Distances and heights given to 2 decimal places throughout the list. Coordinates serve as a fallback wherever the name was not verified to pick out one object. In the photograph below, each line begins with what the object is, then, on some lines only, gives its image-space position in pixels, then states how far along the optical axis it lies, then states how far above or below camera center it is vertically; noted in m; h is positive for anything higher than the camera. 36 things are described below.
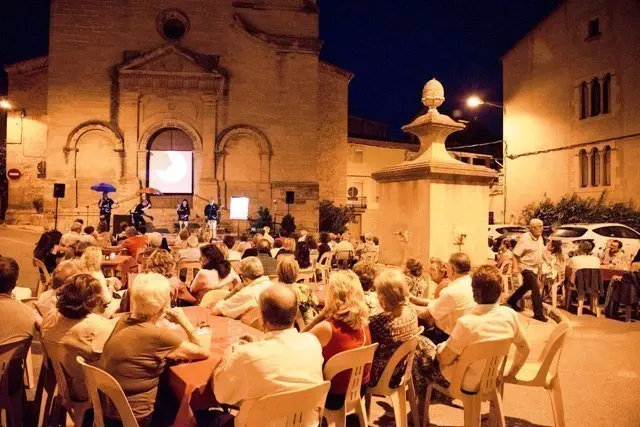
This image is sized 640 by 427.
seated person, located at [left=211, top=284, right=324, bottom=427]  2.48 -0.71
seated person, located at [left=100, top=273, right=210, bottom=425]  2.74 -0.73
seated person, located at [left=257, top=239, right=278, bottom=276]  6.96 -0.51
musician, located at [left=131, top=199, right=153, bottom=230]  17.10 +0.17
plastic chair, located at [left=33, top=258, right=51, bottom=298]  7.61 -0.86
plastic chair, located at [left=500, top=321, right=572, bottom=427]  3.60 -1.09
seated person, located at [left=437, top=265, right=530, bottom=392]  3.34 -0.69
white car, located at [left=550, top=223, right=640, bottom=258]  13.59 -0.21
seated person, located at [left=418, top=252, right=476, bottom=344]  4.12 -0.66
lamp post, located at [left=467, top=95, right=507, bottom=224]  23.27 +2.13
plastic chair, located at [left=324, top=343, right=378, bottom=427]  2.98 -0.92
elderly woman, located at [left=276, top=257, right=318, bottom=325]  4.55 -0.54
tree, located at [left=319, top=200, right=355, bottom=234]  25.27 +0.28
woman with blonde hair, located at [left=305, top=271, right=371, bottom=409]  3.13 -0.66
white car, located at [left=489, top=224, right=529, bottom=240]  16.53 -0.10
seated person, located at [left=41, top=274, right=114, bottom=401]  3.13 -0.68
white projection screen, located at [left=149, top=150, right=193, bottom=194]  22.23 +2.20
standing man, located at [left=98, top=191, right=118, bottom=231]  17.77 +0.41
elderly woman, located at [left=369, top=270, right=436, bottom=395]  3.45 -0.68
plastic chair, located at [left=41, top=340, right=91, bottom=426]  3.09 -0.98
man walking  7.19 -0.54
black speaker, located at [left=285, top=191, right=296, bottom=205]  21.75 +1.10
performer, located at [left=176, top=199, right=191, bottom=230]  19.02 +0.33
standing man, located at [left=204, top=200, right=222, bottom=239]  18.67 +0.20
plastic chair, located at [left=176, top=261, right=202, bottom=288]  7.87 -0.74
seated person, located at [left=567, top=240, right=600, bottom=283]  8.32 -0.56
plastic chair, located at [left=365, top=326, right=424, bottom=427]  3.36 -1.08
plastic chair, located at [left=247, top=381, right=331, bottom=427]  2.34 -0.88
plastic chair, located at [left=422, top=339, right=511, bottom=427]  3.24 -1.02
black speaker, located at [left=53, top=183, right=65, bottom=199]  18.58 +1.10
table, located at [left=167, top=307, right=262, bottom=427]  2.65 -0.90
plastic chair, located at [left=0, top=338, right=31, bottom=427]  3.25 -1.09
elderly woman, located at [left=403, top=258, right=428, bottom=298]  4.94 -0.51
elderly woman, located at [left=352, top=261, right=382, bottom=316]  4.50 -0.47
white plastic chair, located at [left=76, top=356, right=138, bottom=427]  2.55 -0.88
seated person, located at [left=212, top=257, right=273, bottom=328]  4.36 -0.74
